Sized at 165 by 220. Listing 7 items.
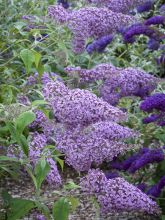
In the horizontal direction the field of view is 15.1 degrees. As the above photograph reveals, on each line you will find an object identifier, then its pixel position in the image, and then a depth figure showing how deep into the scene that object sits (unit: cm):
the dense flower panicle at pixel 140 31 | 344
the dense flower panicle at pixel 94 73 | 301
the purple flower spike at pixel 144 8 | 426
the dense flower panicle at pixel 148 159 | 309
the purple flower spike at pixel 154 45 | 425
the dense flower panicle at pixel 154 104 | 289
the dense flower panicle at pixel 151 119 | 335
